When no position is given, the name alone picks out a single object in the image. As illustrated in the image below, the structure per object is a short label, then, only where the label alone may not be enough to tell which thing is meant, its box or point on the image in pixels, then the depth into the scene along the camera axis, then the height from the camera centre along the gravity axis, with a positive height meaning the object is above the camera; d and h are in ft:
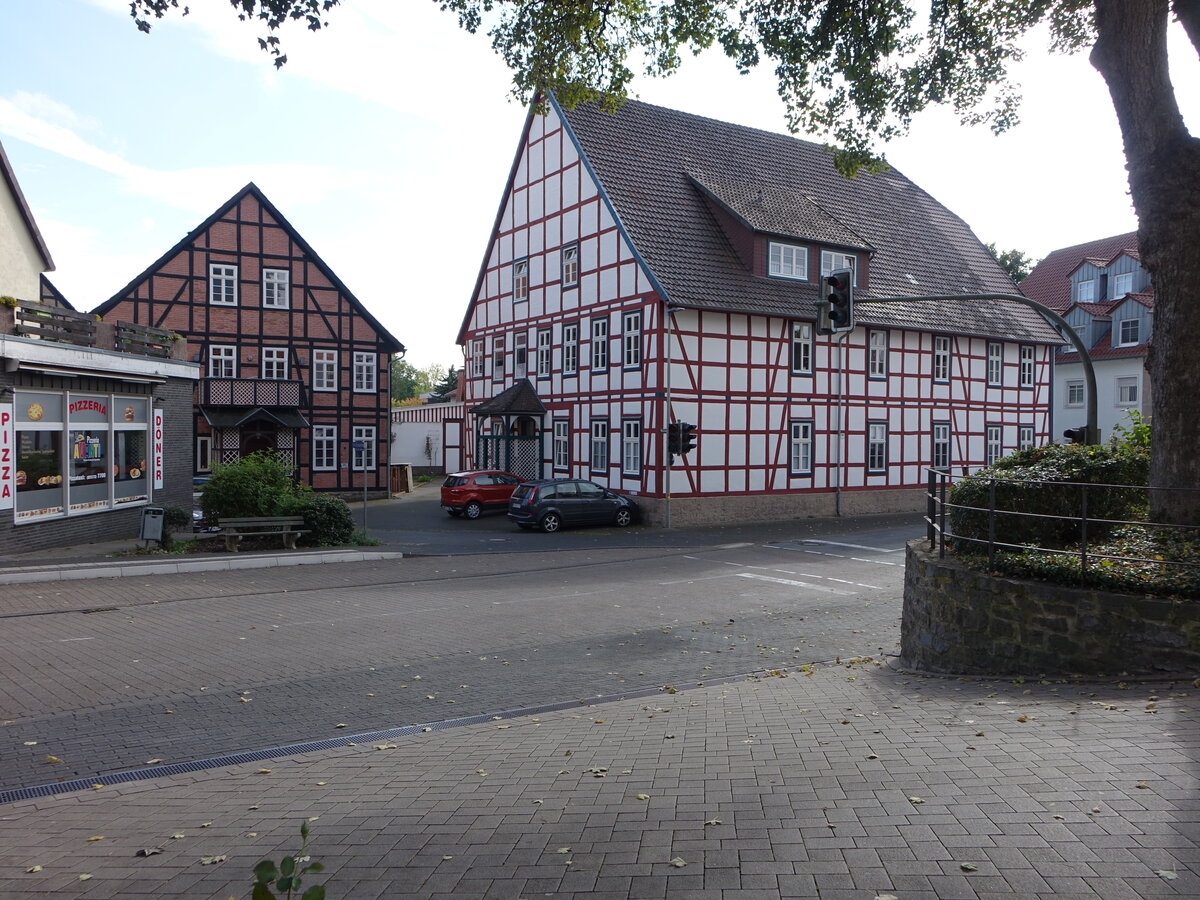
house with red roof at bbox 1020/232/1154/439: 136.98 +20.26
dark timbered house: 109.70 +13.83
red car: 95.40 -4.06
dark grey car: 83.41 -4.68
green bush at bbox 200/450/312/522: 63.10 -2.74
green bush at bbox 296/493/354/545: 64.95 -4.71
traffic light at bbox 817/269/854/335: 47.19 +7.77
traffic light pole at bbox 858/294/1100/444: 40.30 +4.50
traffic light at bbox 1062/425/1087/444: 46.70 +1.12
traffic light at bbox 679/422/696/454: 75.66 +1.35
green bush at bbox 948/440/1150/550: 31.50 -1.39
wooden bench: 60.49 -5.13
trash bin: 59.67 -4.63
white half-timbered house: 89.61 +13.02
